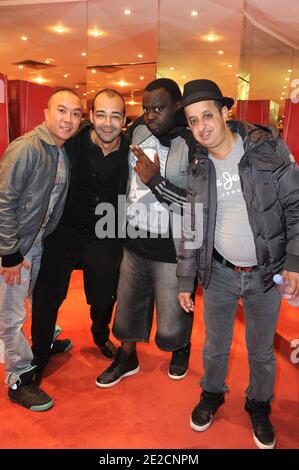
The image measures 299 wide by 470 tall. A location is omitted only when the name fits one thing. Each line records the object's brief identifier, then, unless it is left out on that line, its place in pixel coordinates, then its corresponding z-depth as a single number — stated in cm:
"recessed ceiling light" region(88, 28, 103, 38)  670
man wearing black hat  178
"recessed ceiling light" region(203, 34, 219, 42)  615
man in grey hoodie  212
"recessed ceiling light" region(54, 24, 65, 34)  709
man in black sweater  236
